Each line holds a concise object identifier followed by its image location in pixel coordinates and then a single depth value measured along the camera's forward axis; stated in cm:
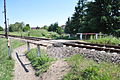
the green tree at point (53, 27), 4091
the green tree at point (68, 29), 2039
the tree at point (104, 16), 1309
